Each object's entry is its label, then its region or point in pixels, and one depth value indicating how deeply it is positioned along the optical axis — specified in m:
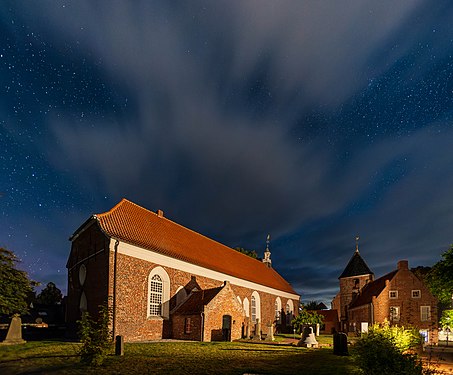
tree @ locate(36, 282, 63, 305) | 52.66
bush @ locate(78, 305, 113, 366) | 12.38
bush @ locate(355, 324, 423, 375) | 7.84
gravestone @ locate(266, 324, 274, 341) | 27.61
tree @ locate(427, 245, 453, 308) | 23.09
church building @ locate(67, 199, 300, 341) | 22.48
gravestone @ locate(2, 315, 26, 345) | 19.92
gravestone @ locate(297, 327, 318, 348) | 22.31
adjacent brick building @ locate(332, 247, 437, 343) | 37.34
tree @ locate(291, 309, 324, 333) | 38.28
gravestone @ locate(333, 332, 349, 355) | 17.84
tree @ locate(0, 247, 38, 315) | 21.22
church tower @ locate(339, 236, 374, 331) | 51.25
